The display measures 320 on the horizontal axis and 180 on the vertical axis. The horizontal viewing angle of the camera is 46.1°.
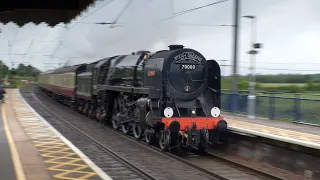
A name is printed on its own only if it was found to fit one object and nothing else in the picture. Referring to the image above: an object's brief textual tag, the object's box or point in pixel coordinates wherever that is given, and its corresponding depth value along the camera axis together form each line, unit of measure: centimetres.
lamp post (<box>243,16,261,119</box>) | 1602
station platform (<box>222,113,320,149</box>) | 863
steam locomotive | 985
